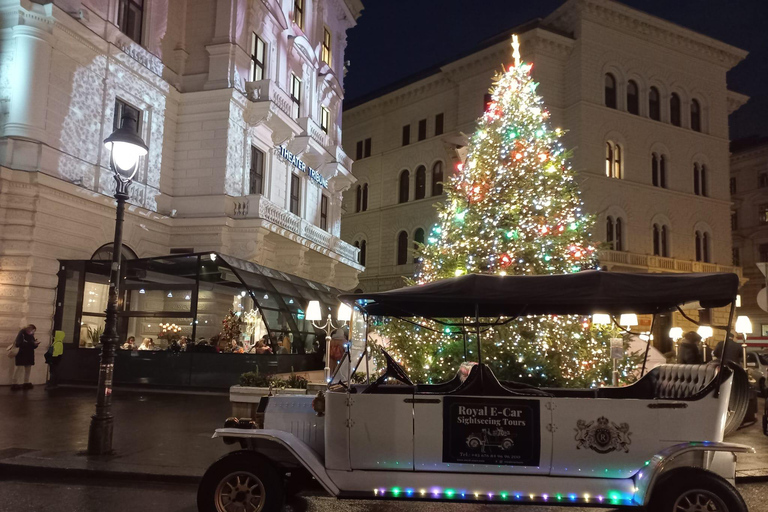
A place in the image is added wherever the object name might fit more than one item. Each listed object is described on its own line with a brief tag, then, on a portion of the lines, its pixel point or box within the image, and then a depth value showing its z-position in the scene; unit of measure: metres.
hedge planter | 9.59
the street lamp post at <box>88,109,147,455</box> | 8.66
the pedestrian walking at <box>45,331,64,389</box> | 16.28
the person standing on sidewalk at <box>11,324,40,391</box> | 15.38
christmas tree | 11.55
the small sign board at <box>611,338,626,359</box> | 10.92
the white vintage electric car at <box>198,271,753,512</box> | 5.49
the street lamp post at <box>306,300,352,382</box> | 17.75
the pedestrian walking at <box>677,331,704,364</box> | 11.86
